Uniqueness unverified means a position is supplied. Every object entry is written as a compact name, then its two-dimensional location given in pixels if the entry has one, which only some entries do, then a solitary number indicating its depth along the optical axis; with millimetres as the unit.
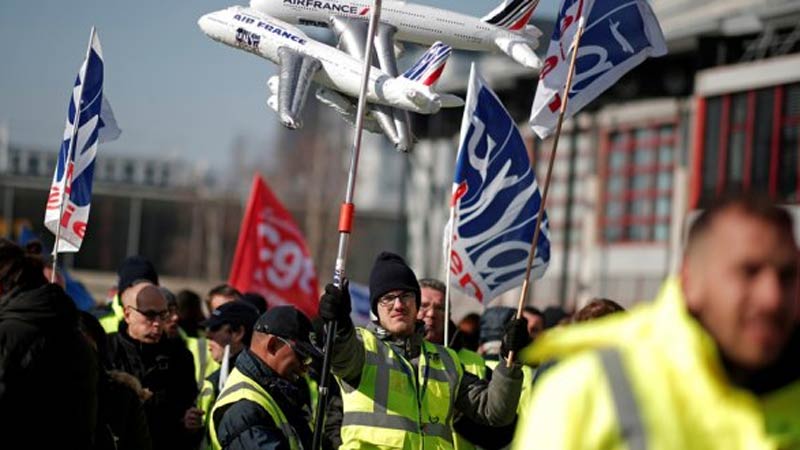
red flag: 29000
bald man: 16875
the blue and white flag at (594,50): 16812
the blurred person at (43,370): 10844
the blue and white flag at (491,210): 18469
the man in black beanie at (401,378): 13219
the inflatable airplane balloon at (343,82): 16781
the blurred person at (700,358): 5480
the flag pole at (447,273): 16791
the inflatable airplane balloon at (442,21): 17762
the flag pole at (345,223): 12875
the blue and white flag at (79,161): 19109
